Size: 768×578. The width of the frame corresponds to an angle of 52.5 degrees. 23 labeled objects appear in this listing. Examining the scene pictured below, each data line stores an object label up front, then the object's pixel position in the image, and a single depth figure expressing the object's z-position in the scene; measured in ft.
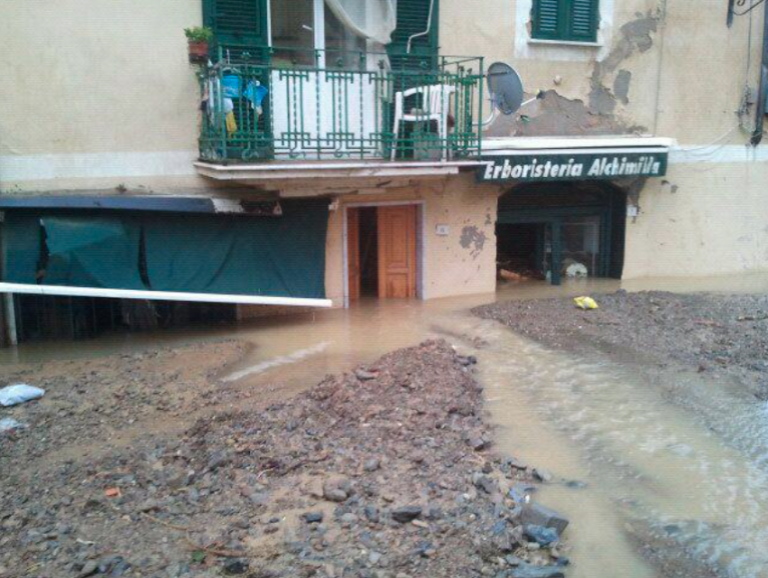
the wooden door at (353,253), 39.60
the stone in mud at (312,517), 17.69
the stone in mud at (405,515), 17.69
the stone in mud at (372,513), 17.73
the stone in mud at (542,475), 20.57
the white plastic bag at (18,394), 24.64
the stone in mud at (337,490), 18.49
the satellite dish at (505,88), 37.37
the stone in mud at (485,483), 19.29
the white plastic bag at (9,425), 22.52
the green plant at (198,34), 31.73
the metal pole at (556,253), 43.60
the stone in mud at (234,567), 15.79
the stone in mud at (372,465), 19.79
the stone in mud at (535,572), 16.05
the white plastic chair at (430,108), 34.53
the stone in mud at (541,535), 17.37
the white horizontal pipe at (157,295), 29.86
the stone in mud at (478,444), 21.83
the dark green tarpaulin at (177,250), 30.35
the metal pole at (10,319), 32.14
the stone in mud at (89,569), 15.26
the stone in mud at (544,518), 17.83
